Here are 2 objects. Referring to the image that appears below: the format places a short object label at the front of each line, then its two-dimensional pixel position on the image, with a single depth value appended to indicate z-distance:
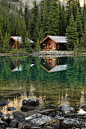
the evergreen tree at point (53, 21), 67.31
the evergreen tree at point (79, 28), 61.77
